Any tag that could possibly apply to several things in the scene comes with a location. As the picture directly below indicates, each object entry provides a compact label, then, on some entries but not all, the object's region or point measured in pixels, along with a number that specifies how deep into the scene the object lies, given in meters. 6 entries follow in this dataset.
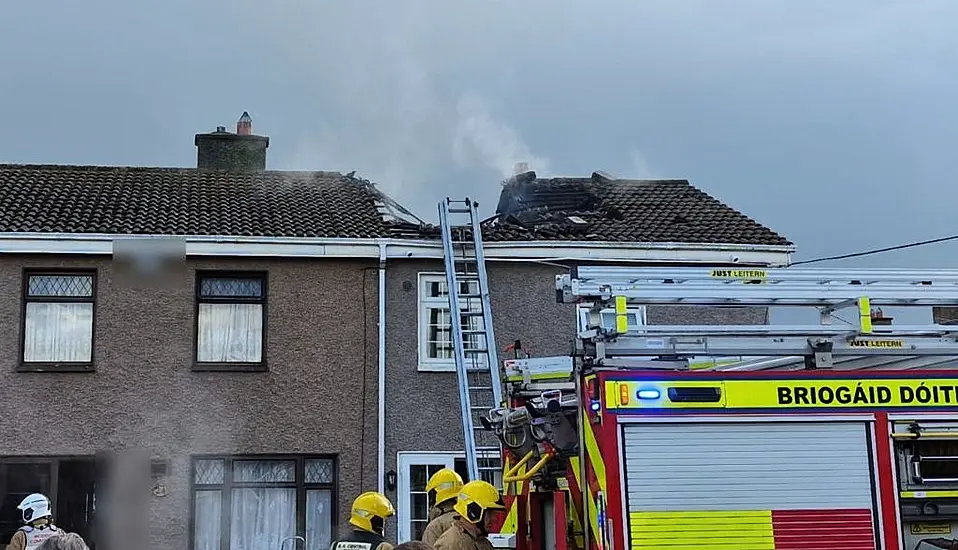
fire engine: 5.74
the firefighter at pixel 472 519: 6.77
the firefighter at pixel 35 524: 7.91
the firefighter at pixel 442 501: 8.19
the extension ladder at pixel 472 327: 12.88
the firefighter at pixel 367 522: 6.82
